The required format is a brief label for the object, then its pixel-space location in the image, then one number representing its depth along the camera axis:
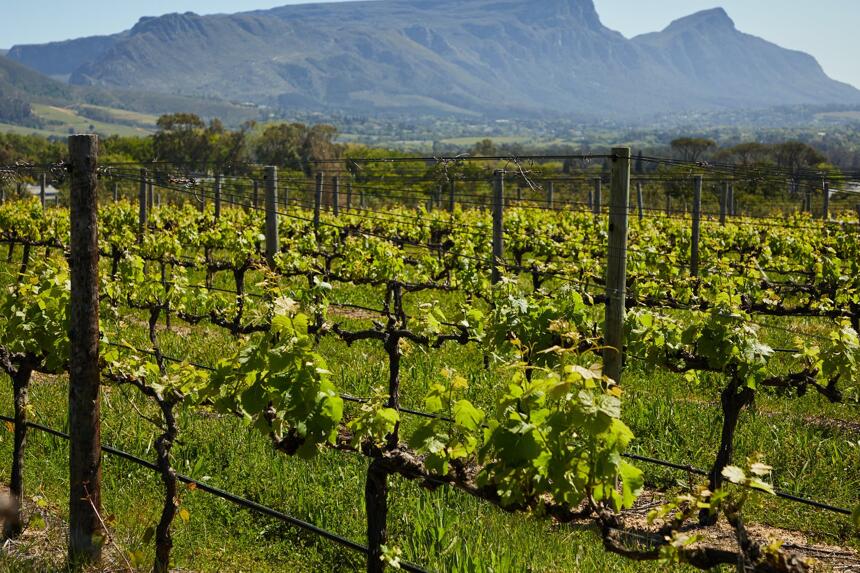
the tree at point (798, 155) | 74.29
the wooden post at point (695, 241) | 15.26
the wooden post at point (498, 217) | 10.72
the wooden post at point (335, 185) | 19.36
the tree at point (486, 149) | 84.74
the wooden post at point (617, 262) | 6.51
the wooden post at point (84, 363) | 5.33
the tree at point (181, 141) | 67.94
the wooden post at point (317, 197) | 16.69
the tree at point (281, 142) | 69.75
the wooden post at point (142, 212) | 17.31
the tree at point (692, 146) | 91.12
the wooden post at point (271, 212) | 11.42
